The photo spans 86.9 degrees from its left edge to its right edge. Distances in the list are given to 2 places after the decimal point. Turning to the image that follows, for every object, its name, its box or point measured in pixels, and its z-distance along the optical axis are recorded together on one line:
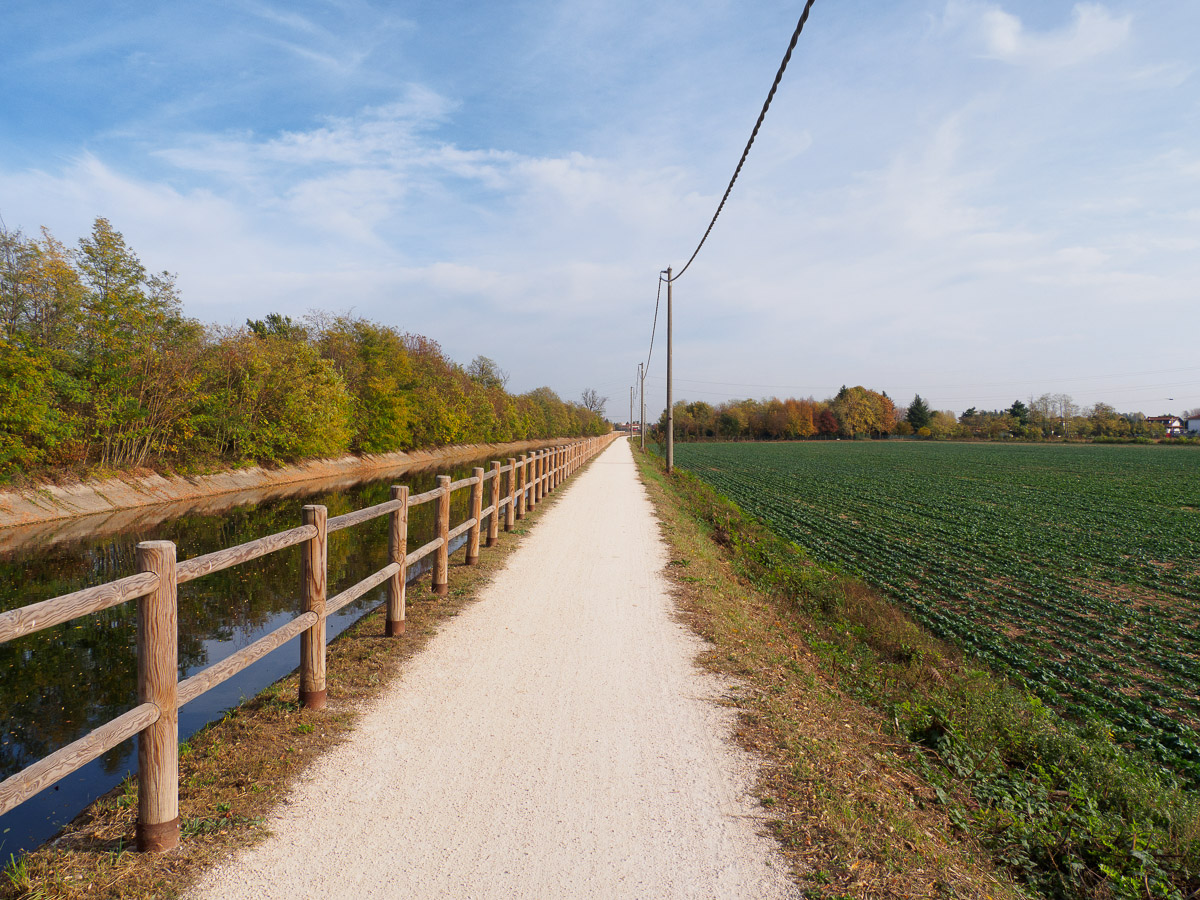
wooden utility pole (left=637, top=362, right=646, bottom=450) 57.54
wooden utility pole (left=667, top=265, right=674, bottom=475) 26.69
